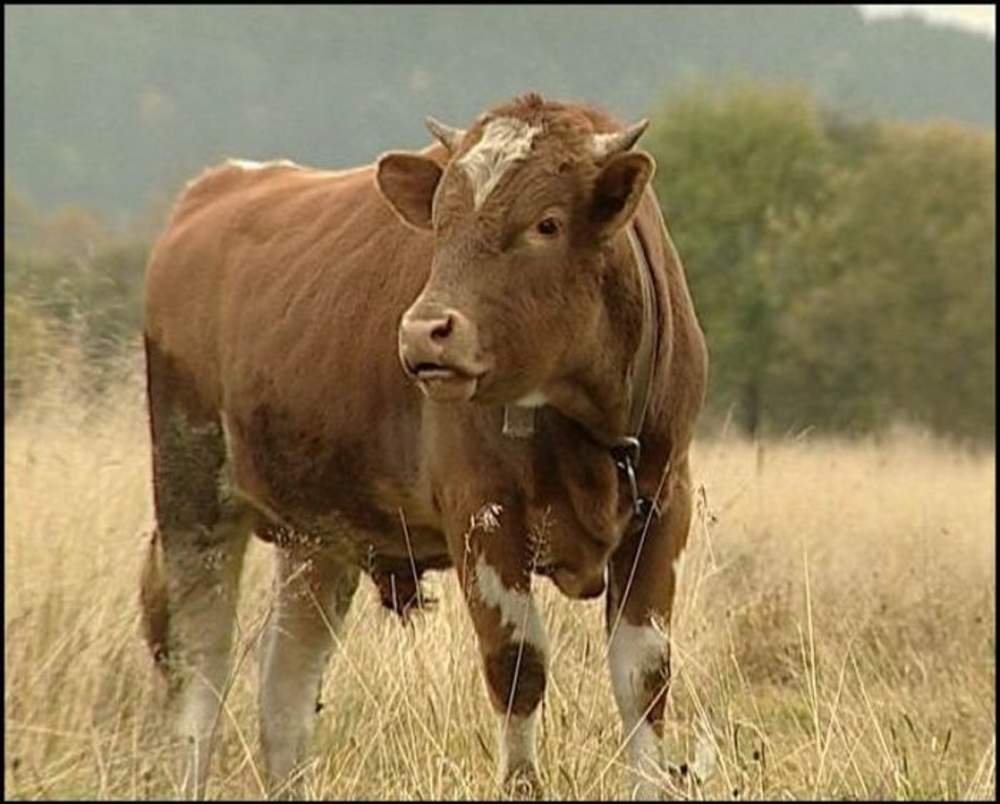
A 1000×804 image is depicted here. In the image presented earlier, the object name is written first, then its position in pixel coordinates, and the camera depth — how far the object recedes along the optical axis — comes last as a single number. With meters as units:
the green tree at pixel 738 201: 86.62
